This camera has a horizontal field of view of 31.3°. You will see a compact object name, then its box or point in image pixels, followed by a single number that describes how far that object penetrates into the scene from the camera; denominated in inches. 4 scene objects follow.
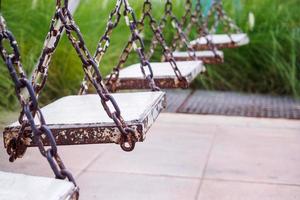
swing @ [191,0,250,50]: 141.6
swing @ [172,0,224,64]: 125.6
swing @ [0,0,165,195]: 56.6
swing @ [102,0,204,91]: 87.8
